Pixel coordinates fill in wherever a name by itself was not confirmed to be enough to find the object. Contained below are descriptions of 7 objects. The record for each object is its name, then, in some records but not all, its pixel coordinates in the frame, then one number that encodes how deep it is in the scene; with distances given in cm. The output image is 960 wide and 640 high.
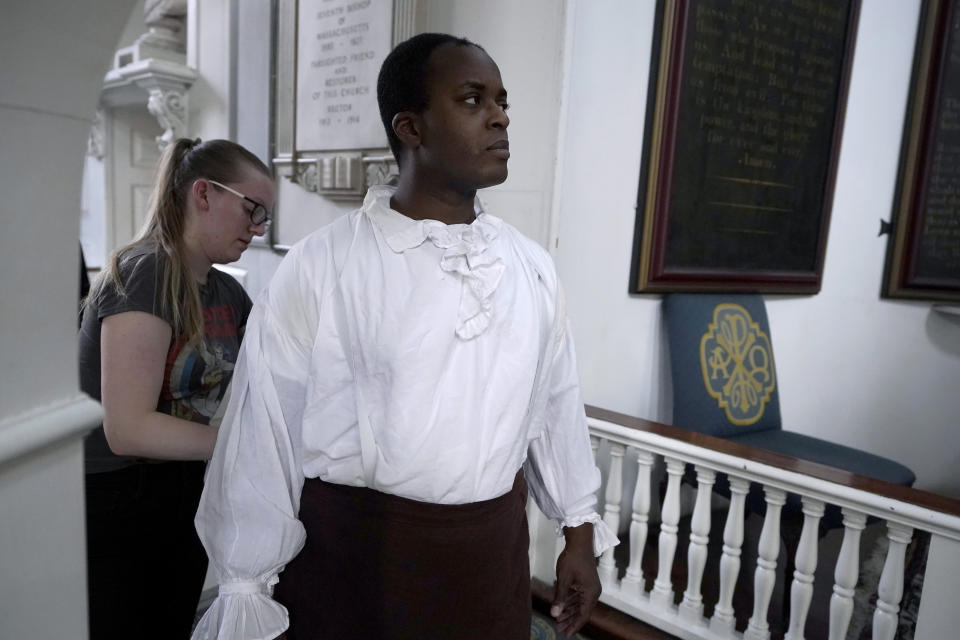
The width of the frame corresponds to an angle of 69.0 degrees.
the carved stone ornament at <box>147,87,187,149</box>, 323
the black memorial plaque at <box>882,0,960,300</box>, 305
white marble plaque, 231
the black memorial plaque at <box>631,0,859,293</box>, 224
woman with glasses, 121
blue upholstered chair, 231
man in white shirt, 101
